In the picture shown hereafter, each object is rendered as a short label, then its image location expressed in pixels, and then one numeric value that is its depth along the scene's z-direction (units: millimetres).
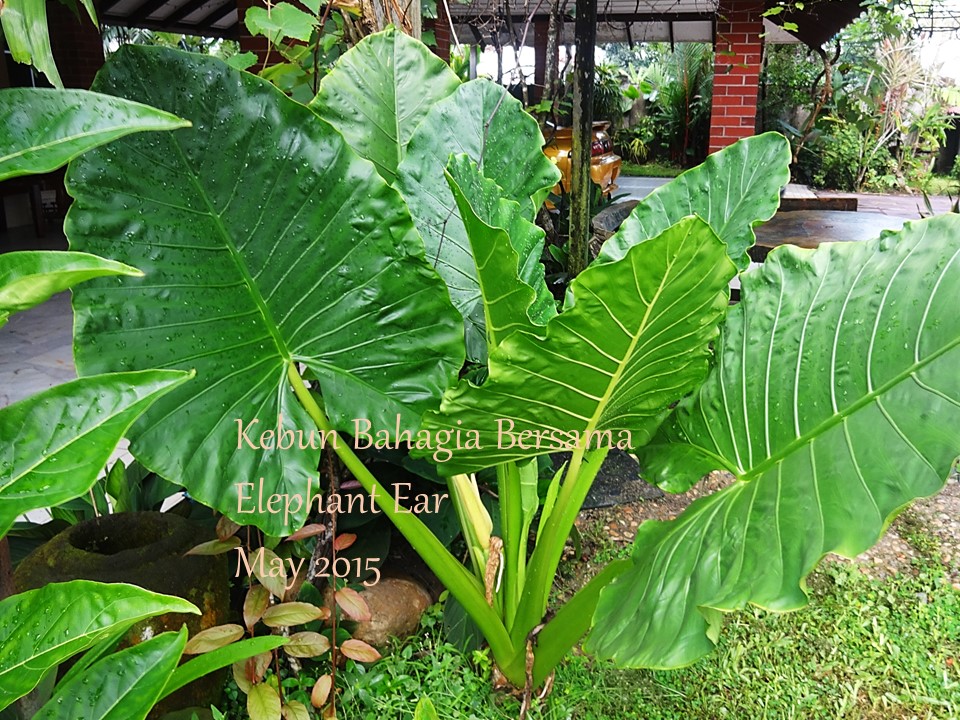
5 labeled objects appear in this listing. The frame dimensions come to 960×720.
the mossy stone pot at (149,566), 1334
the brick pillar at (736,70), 4641
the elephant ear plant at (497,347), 929
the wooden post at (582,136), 2965
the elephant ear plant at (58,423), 605
